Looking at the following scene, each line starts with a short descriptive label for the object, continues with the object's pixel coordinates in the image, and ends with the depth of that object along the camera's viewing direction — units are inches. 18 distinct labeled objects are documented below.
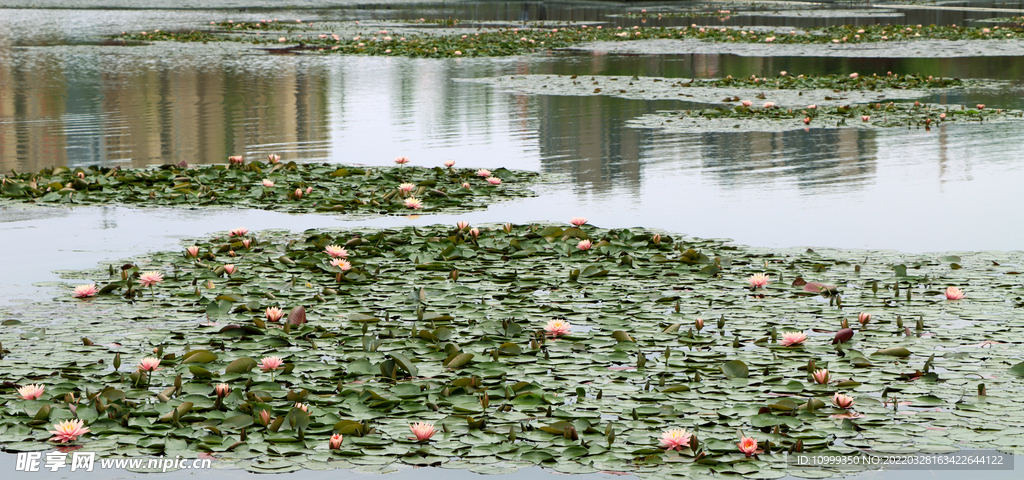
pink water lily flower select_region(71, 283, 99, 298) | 541.0
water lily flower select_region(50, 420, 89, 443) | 366.0
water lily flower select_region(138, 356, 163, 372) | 419.2
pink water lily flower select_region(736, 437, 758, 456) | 351.6
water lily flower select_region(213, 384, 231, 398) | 395.5
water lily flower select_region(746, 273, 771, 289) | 555.2
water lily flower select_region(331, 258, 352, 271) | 590.9
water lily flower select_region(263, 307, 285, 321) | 500.1
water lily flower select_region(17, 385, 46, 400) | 392.2
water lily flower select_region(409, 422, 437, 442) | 365.7
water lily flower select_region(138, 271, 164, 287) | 556.7
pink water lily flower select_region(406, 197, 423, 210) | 771.4
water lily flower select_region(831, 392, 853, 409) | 387.9
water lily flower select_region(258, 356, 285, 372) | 428.5
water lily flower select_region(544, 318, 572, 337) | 477.1
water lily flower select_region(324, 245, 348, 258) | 611.8
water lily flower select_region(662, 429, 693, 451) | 357.4
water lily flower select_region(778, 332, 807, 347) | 461.4
